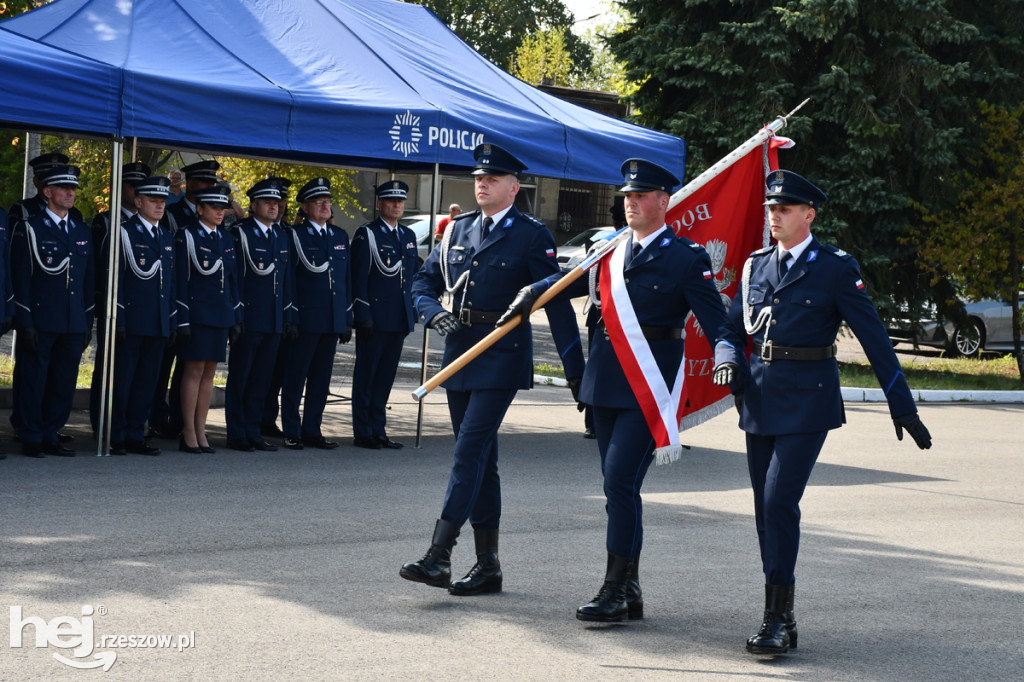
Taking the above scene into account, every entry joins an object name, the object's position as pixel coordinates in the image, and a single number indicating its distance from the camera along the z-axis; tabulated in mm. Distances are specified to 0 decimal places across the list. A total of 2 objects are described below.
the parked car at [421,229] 31125
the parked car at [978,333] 23641
